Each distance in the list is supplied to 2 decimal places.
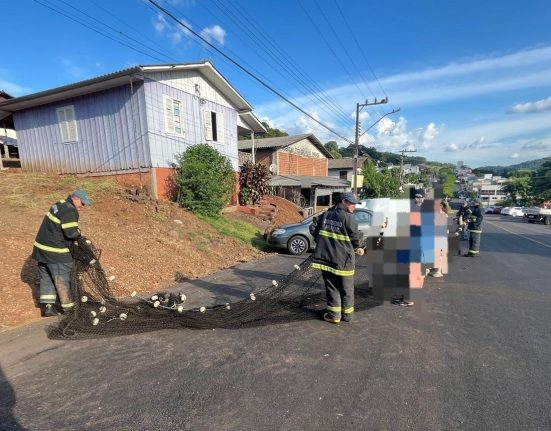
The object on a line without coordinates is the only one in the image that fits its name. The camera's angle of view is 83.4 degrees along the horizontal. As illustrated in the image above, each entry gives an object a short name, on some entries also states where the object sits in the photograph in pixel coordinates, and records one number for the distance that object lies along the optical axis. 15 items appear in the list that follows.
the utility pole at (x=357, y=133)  20.75
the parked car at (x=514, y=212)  43.95
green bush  11.20
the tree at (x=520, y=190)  64.62
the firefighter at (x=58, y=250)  4.22
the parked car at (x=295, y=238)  9.53
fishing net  4.07
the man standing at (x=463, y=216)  10.82
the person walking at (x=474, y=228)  8.80
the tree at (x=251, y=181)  15.89
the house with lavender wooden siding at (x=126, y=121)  11.23
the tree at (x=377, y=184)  33.91
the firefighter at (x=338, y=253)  4.14
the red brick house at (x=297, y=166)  22.75
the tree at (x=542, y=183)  56.80
